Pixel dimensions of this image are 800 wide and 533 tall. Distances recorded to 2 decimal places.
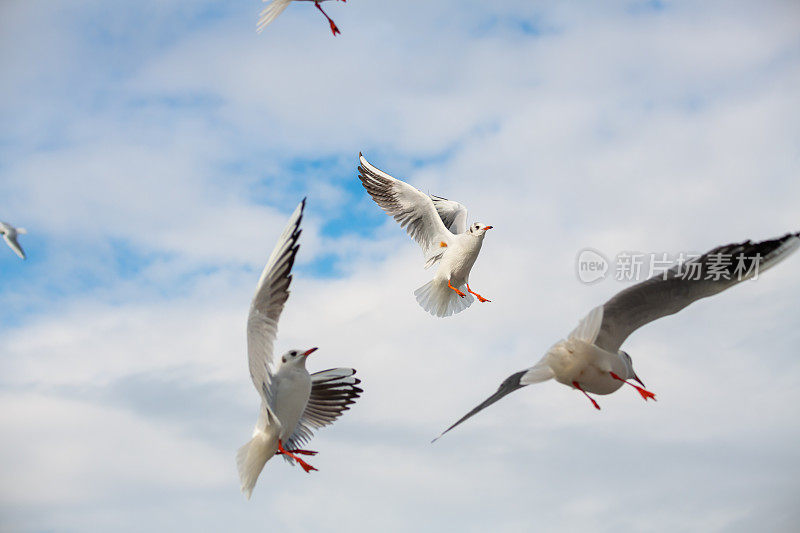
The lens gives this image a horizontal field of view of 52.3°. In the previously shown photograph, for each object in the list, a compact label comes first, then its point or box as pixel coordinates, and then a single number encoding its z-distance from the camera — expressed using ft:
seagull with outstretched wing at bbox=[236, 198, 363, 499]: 14.73
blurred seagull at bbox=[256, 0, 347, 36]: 19.86
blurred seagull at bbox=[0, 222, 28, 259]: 20.80
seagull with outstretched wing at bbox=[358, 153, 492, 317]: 23.15
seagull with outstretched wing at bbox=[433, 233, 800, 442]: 13.92
